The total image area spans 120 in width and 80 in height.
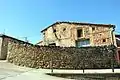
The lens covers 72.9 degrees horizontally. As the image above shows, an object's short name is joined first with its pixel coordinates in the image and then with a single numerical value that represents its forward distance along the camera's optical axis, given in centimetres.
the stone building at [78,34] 1129
